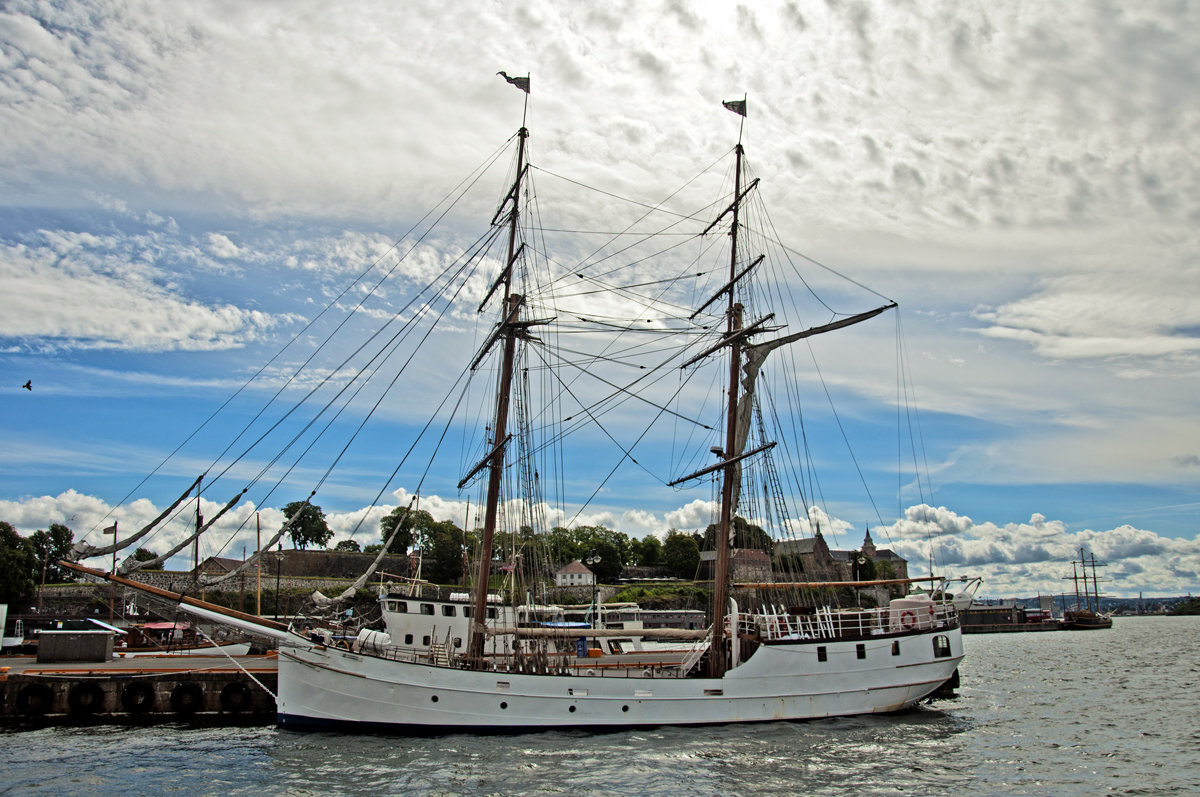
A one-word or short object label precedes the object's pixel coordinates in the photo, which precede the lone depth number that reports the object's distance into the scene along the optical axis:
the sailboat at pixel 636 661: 24.53
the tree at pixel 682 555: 123.62
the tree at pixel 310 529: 118.16
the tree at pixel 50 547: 79.14
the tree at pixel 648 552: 132.50
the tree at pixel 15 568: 64.62
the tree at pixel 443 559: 107.31
